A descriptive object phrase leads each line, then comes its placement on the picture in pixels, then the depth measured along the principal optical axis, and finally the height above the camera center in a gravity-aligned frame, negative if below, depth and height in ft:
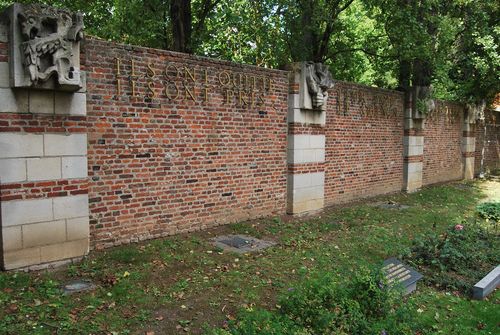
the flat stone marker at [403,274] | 19.51 -6.52
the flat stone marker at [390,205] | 37.93 -6.27
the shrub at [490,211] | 35.09 -6.28
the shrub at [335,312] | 13.35 -5.88
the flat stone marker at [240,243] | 23.48 -6.15
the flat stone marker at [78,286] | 16.72 -6.06
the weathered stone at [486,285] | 19.77 -7.04
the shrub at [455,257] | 21.69 -6.86
